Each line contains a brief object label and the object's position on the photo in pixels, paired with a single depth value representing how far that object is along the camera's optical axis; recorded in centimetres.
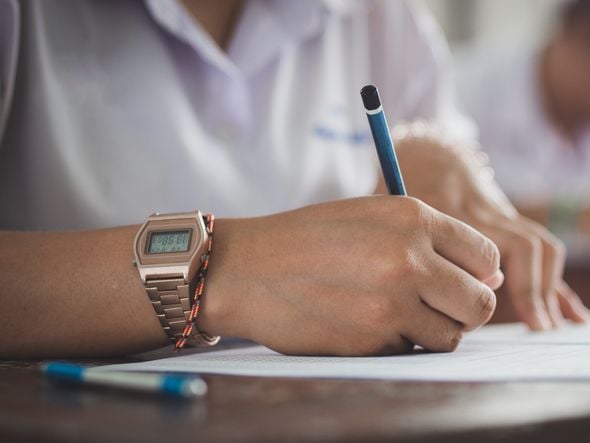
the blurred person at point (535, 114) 267
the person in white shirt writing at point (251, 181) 52
